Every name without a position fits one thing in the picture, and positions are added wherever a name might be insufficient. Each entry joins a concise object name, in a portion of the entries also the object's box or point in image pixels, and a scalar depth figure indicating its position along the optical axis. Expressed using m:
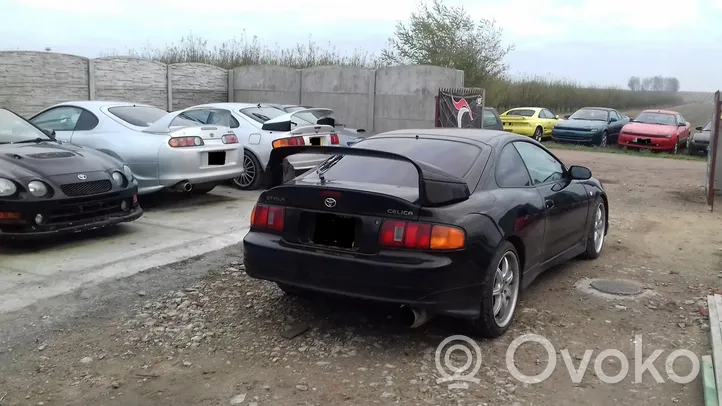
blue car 22.66
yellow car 24.33
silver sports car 8.85
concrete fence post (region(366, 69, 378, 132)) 18.59
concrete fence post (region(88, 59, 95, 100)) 15.95
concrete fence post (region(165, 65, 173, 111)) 18.20
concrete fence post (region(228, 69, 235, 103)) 20.80
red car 21.00
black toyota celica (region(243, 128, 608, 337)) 4.22
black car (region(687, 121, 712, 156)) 20.44
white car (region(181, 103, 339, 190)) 10.62
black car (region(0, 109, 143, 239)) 6.38
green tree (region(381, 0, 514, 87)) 28.52
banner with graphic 16.52
